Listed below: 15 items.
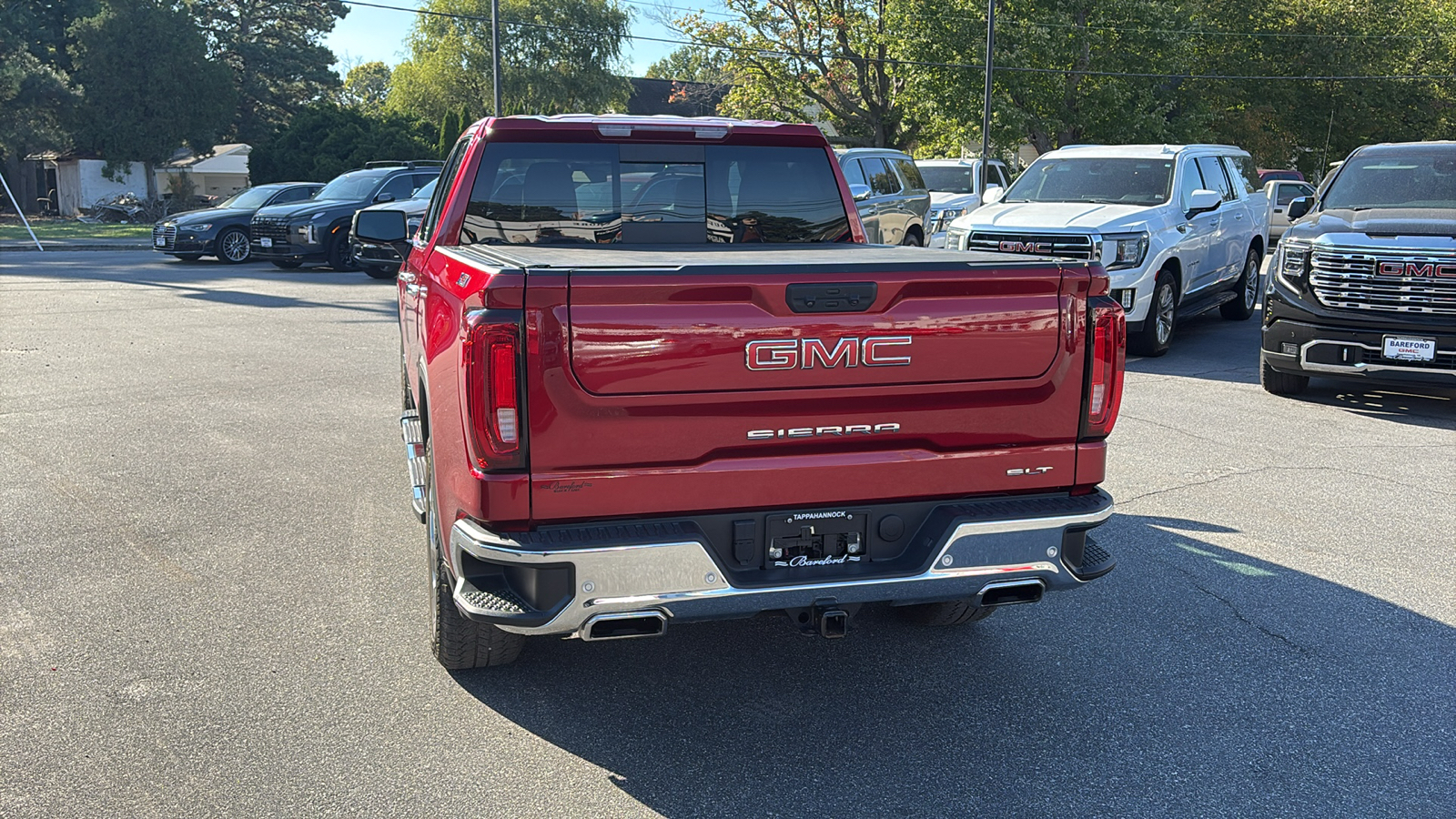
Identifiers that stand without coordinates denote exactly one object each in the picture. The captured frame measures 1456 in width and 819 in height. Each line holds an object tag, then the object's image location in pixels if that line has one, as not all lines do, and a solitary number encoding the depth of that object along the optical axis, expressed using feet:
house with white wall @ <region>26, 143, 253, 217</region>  172.76
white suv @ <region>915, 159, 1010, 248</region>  65.98
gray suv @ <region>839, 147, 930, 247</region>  54.44
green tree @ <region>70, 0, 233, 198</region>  152.66
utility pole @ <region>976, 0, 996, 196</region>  98.48
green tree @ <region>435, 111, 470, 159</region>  131.24
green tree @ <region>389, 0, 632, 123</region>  172.86
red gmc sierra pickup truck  11.17
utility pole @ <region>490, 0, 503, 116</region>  92.22
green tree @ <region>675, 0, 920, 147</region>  131.95
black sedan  72.54
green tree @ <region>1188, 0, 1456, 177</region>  143.33
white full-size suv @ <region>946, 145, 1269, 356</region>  37.29
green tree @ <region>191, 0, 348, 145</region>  197.16
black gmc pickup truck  29.07
